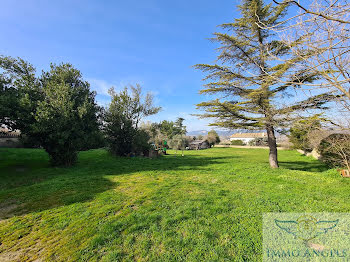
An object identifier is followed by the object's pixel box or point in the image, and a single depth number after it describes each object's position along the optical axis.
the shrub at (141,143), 14.62
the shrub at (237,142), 41.29
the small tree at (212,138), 42.31
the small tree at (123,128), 13.73
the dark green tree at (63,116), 7.80
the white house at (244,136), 55.90
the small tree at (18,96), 7.19
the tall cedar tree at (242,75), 7.35
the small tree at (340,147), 6.62
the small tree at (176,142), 31.16
